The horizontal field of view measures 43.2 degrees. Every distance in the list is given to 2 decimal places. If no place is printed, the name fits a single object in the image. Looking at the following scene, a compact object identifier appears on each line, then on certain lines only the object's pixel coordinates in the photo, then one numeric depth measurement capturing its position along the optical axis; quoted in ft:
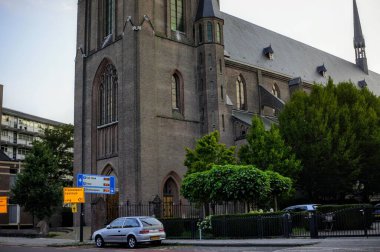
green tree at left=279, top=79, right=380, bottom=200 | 116.57
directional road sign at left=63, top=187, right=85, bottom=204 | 78.18
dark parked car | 93.61
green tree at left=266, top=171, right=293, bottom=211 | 93.56
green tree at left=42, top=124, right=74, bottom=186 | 193.77
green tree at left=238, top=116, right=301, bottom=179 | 110.11
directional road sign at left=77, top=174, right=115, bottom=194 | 79.61
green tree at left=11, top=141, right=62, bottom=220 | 111.65
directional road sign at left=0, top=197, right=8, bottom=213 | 98.53
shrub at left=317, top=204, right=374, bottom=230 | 67.10
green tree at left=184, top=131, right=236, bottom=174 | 104.47
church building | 117.39
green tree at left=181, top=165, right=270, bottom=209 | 86.33
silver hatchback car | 64.59
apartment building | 254.68
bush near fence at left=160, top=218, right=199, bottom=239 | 81.87
